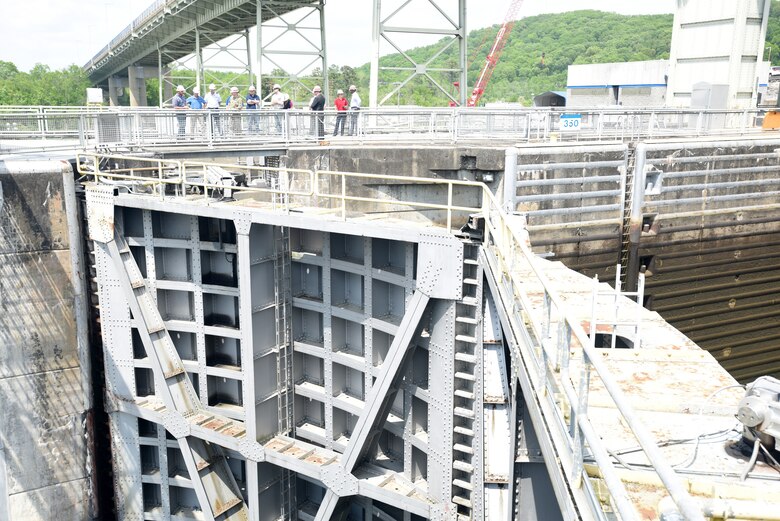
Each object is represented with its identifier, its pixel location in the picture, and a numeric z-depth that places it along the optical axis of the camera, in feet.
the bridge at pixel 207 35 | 74.54
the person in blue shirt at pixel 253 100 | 66.13
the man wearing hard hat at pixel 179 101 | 66.80
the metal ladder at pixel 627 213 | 52.01
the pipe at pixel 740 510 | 12.37
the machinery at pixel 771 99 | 71.72
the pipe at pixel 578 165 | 47.24
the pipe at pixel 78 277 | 40.81
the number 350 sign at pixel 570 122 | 61.59
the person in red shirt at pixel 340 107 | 61.62
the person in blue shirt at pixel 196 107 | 56.65
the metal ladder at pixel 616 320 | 21.66
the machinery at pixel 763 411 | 13.98
